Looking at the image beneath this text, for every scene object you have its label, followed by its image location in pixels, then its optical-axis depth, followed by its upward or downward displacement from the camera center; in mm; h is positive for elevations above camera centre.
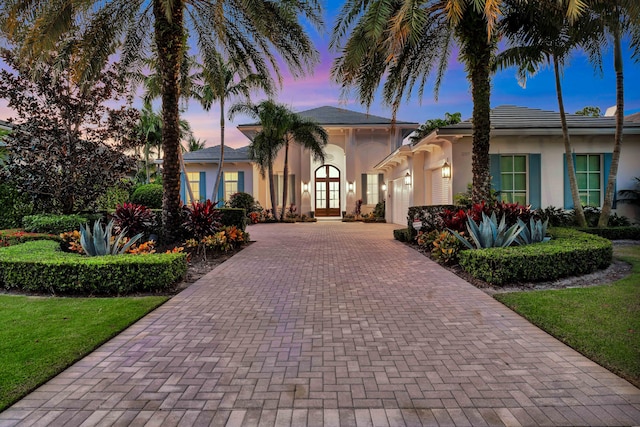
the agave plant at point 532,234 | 7820 -687
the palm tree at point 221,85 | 11625 +4836
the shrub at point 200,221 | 9688 -428
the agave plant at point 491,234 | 7401 -638
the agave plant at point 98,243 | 7098 -709
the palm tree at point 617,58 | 9836 +4295
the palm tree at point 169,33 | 8406 +4355
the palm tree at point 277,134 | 21359 +4148
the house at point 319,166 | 23922 +2530
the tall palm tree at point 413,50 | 7293 +3582
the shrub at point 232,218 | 12484 -459
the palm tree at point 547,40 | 9164 +4435
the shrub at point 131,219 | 9727 -361
